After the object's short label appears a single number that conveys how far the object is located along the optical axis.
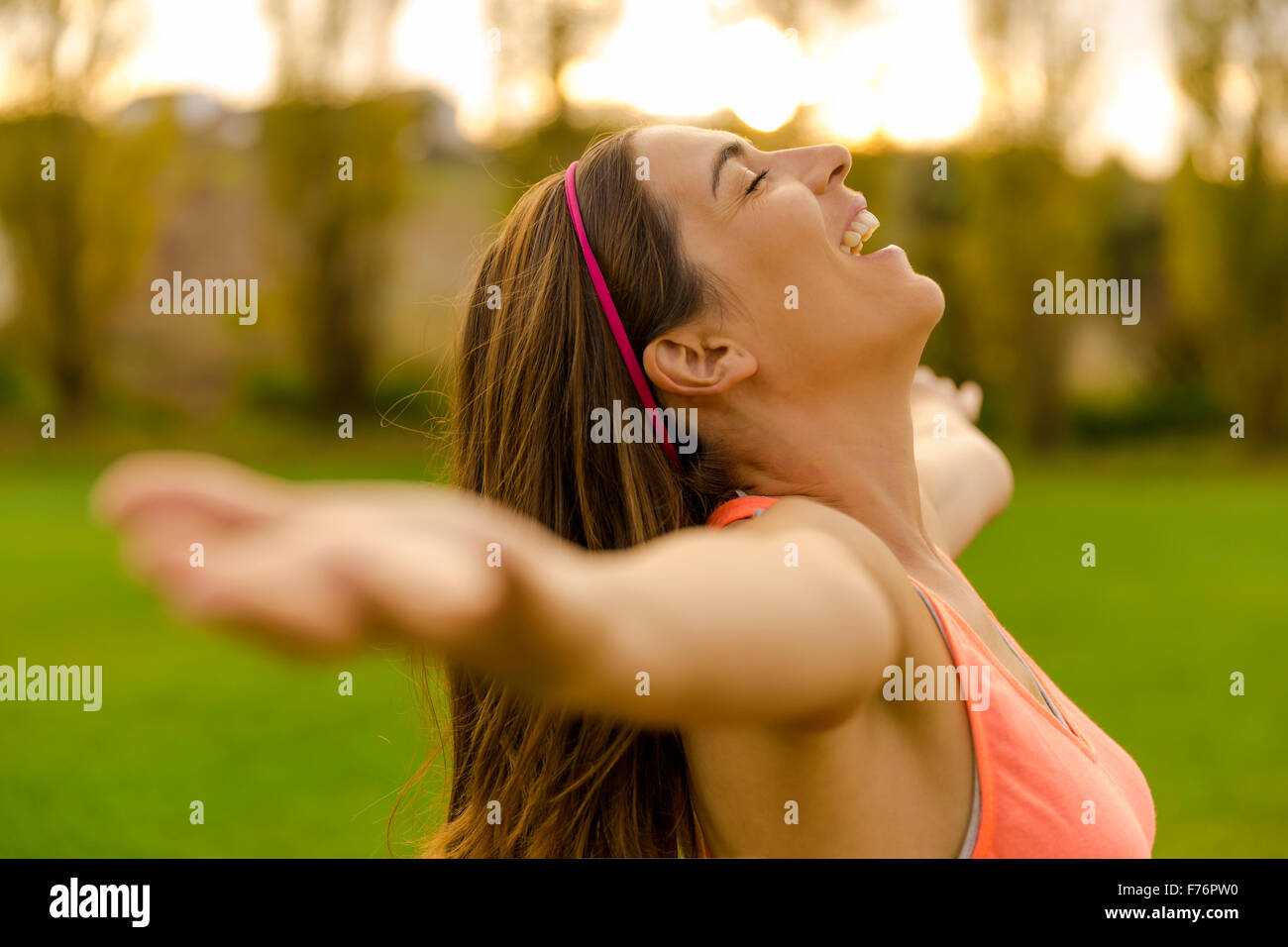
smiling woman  1.38
